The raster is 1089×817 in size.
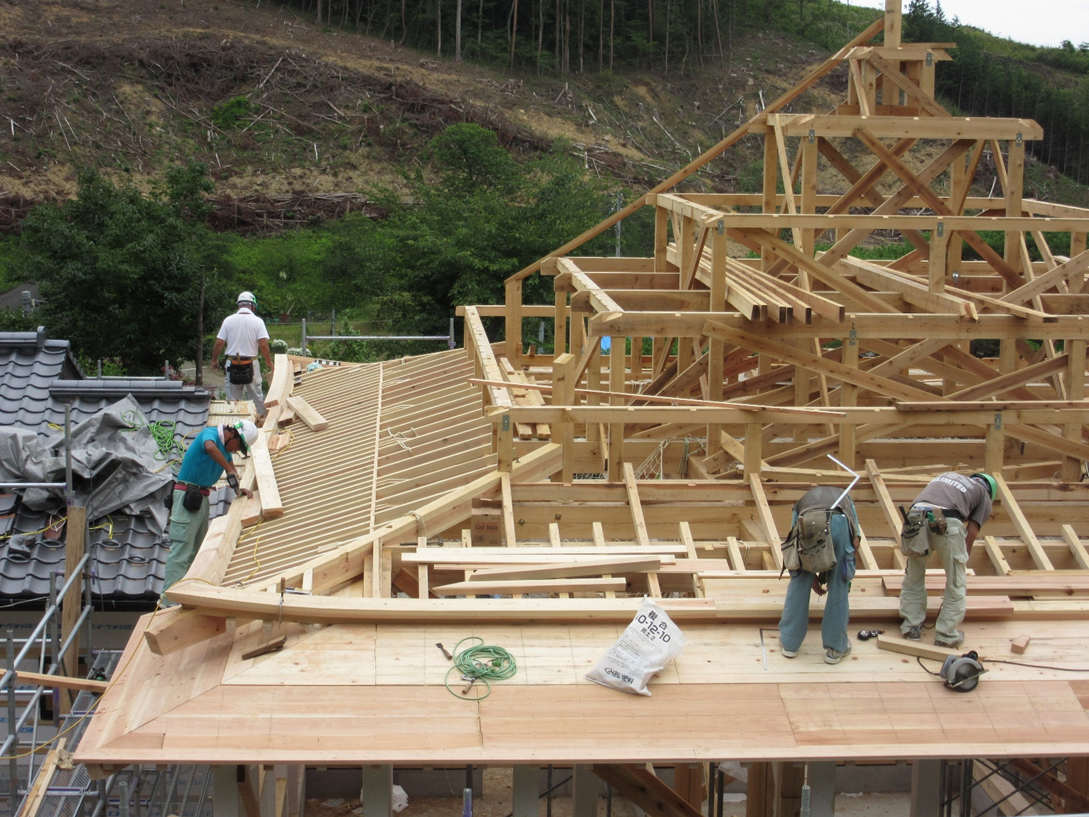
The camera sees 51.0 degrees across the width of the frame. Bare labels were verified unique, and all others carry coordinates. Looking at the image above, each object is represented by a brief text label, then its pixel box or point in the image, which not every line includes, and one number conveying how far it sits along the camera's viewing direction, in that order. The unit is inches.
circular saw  253.3
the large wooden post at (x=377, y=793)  241.9
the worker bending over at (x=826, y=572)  255.8
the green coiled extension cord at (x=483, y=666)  249.6
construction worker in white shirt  508.4
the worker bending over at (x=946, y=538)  264.2
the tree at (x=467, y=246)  1122.7
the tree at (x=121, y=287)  953.5
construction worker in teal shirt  358.3
